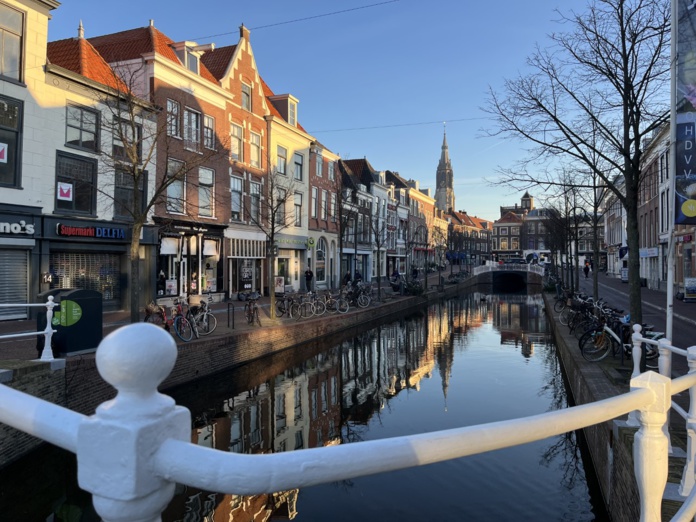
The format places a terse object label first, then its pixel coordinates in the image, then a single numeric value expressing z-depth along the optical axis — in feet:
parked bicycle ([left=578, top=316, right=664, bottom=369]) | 33.40
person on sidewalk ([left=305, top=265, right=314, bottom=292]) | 101.28
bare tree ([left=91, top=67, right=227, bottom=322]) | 40.37
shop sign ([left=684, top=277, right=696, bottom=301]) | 77.61
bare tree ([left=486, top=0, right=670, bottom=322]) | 30.71
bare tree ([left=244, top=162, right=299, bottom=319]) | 79.82
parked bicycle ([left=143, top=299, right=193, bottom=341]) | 42.11
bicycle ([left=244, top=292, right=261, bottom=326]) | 54.08
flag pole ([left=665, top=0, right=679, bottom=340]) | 24.56
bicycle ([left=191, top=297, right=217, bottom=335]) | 44.80
